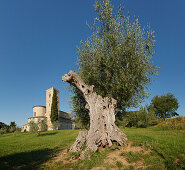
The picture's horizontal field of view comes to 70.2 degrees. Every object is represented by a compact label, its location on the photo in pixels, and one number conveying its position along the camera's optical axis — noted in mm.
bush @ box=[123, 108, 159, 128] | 44688
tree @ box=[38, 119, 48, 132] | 38688
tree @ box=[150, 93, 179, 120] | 56438
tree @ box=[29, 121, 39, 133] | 36797
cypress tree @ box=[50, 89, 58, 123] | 59656
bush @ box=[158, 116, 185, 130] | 26469
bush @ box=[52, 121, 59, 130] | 44441
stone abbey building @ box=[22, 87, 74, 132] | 62641
